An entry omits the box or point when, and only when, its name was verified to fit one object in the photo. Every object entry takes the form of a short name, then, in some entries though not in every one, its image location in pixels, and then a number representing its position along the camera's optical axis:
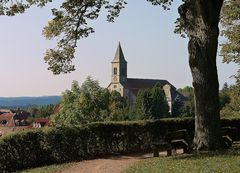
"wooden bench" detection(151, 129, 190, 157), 19.03
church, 177.38
